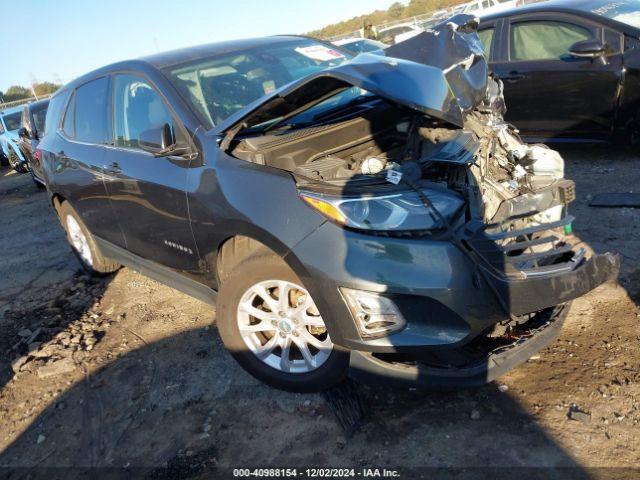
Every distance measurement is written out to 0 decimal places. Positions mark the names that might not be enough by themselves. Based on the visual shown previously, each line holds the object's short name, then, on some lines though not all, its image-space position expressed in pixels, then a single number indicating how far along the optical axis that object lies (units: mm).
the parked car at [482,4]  11859
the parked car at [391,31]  17094
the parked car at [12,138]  12617
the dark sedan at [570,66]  4988
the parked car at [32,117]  8880
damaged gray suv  2174
